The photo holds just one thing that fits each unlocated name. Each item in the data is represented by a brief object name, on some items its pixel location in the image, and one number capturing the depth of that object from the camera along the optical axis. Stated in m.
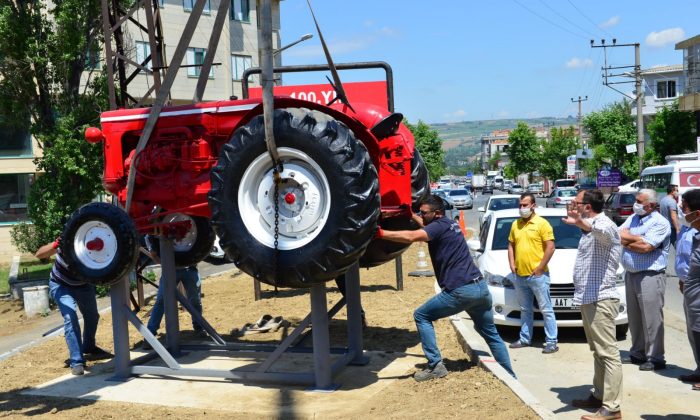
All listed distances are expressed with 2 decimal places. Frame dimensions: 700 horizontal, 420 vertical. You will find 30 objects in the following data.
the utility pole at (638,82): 43.06
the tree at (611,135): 61.25
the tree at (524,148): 102.31
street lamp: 14.37
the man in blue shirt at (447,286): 7.23
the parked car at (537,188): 84.70
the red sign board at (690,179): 28.94
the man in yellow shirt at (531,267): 9.20
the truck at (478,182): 106.81
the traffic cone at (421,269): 16.20
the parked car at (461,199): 50.59
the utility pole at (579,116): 100.65
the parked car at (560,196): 46.41
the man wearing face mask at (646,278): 8.15
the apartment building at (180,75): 29.55
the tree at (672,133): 49.19
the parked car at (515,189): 78.94
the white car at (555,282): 9.70
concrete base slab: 7.01
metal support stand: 7.28
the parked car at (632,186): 38.97
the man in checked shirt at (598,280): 6.46
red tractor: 6.36
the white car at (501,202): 26.30
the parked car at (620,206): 29.05
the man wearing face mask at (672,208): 14.86
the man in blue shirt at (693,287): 6.91
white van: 29.03
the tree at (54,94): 15.74
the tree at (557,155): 90.06
